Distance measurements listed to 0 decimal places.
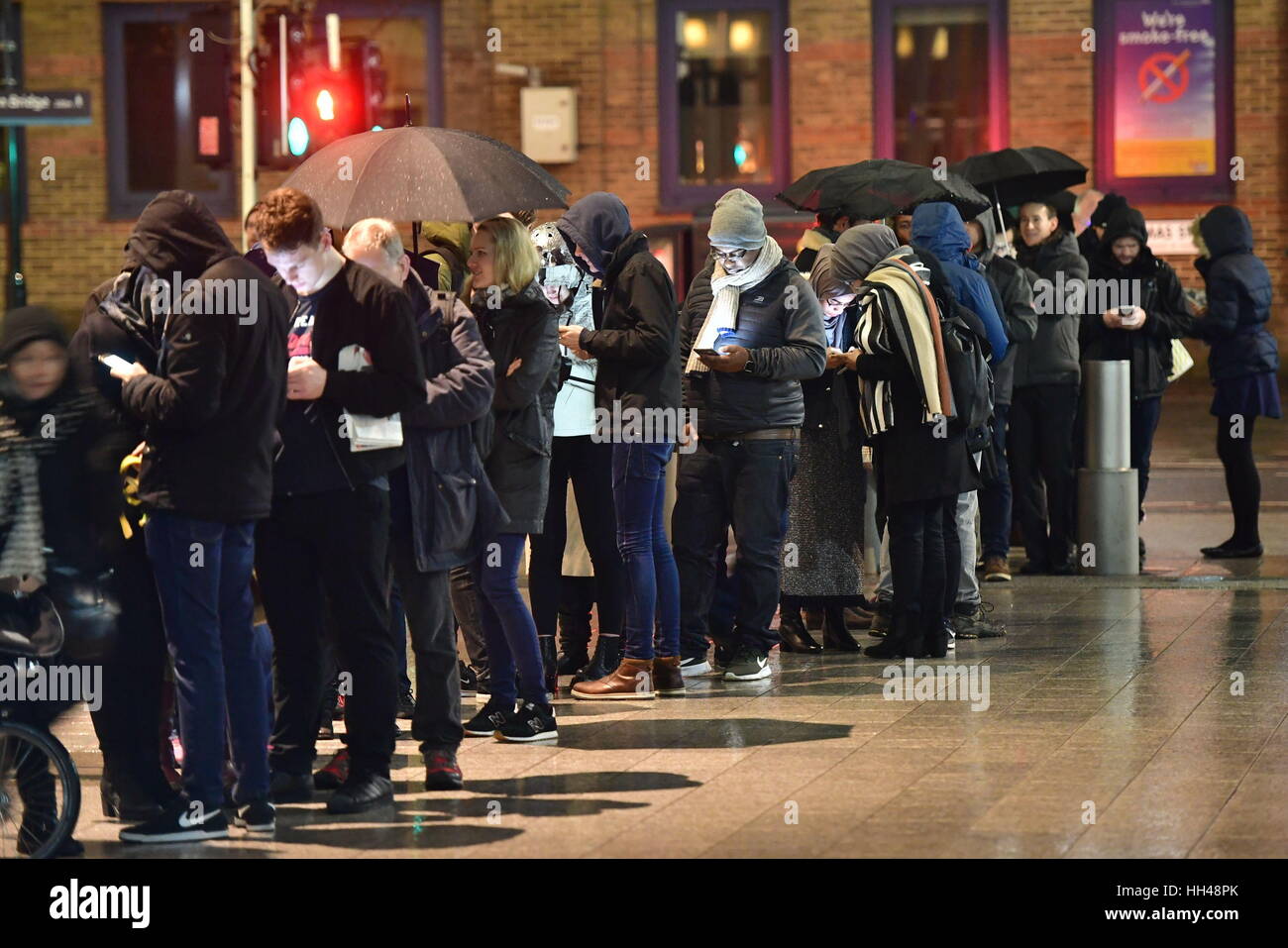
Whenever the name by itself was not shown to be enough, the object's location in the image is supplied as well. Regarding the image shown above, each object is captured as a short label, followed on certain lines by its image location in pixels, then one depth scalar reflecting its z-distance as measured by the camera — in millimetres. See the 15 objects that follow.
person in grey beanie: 18031
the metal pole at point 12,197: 28516
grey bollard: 24766
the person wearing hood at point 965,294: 19984
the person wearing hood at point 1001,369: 23000
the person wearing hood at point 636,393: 17234
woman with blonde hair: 16031
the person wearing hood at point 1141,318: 25578
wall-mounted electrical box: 46906
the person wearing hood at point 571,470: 17703
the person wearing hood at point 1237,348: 25656
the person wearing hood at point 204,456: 12852
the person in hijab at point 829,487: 19828
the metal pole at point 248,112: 36062
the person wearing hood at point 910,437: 19109
